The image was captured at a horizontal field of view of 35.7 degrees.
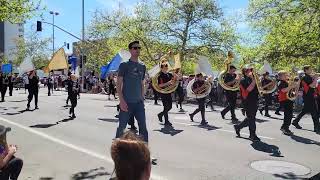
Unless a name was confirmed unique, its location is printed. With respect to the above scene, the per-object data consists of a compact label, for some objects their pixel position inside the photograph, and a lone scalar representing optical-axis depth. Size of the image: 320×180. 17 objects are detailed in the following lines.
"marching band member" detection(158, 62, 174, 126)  13.55
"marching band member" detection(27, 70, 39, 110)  18.71
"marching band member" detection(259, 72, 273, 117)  17.70
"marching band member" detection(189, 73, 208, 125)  14.24
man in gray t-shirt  8.02
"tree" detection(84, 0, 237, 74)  39.81
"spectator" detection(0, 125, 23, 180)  5.25
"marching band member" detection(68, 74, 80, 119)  15.89
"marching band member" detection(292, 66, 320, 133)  12.80
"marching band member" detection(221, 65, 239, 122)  15.74
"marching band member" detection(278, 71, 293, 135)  12.13
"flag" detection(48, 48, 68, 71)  18.99
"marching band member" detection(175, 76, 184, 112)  20.77
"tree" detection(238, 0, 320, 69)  28.67
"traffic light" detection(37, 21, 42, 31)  40.88
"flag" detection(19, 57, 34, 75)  20.65
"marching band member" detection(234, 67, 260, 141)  10.74
